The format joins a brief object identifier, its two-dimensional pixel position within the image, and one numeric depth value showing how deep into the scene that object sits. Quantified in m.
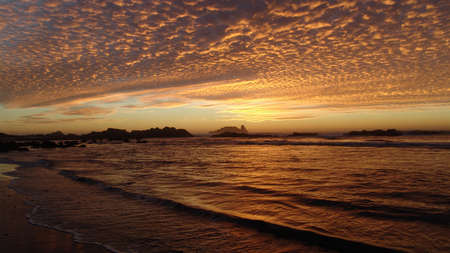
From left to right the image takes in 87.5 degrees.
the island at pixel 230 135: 109.24
